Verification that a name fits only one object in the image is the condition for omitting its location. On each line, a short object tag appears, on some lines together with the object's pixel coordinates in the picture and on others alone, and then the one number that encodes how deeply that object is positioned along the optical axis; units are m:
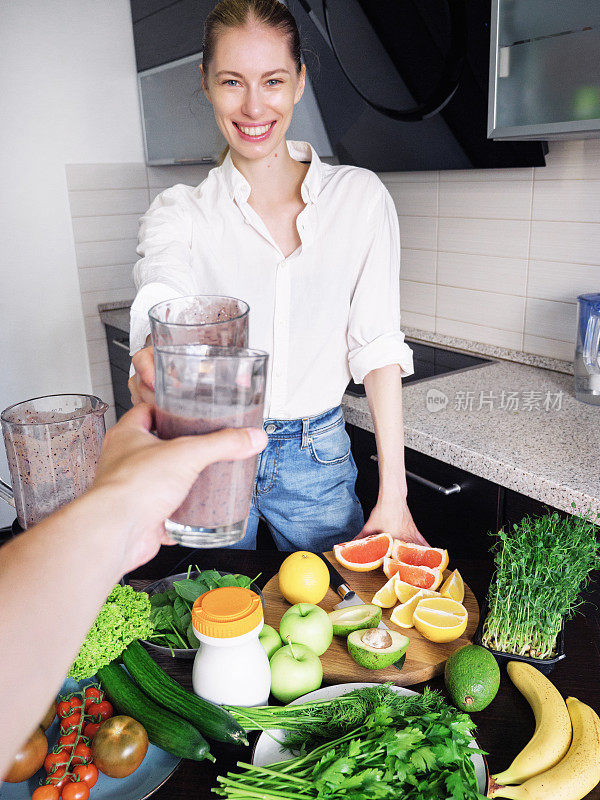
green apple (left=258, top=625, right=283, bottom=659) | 0.92
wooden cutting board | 0.91
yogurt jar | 0.80
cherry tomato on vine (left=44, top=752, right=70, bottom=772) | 0.73
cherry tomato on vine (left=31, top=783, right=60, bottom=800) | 0.69
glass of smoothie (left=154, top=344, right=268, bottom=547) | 0.55
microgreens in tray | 0.89
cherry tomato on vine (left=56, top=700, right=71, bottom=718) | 0.80
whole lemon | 1.03
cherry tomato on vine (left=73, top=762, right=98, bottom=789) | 0.72
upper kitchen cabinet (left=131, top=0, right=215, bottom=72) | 2.42
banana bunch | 0.71
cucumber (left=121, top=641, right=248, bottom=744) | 0.76
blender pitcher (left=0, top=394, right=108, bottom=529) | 0.97
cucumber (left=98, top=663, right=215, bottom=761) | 0.74
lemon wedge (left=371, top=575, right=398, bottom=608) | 1.06
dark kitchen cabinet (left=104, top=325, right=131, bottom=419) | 2.96
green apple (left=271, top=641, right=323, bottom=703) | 0.86
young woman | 1.46
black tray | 0.89
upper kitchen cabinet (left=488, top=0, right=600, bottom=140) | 1.47
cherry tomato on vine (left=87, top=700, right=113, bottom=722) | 0.80
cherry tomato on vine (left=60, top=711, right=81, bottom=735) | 0.78
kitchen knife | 1.06
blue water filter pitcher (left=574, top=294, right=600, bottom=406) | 1.69
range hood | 1.75
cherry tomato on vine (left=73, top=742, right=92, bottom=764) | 0.74
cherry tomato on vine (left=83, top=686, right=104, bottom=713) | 0.81
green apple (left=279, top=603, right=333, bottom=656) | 0.92
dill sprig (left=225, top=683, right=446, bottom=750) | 0.77
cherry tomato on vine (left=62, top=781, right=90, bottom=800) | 0.70
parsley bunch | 0.66
